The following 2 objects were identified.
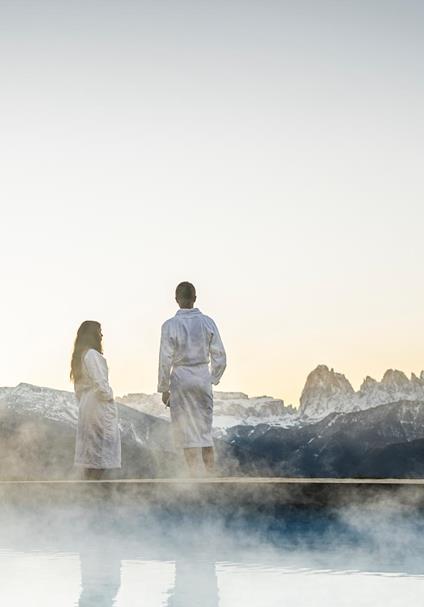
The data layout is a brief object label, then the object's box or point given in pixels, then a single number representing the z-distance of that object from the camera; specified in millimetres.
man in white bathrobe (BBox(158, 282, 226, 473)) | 9883
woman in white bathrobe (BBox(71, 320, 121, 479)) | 10461
